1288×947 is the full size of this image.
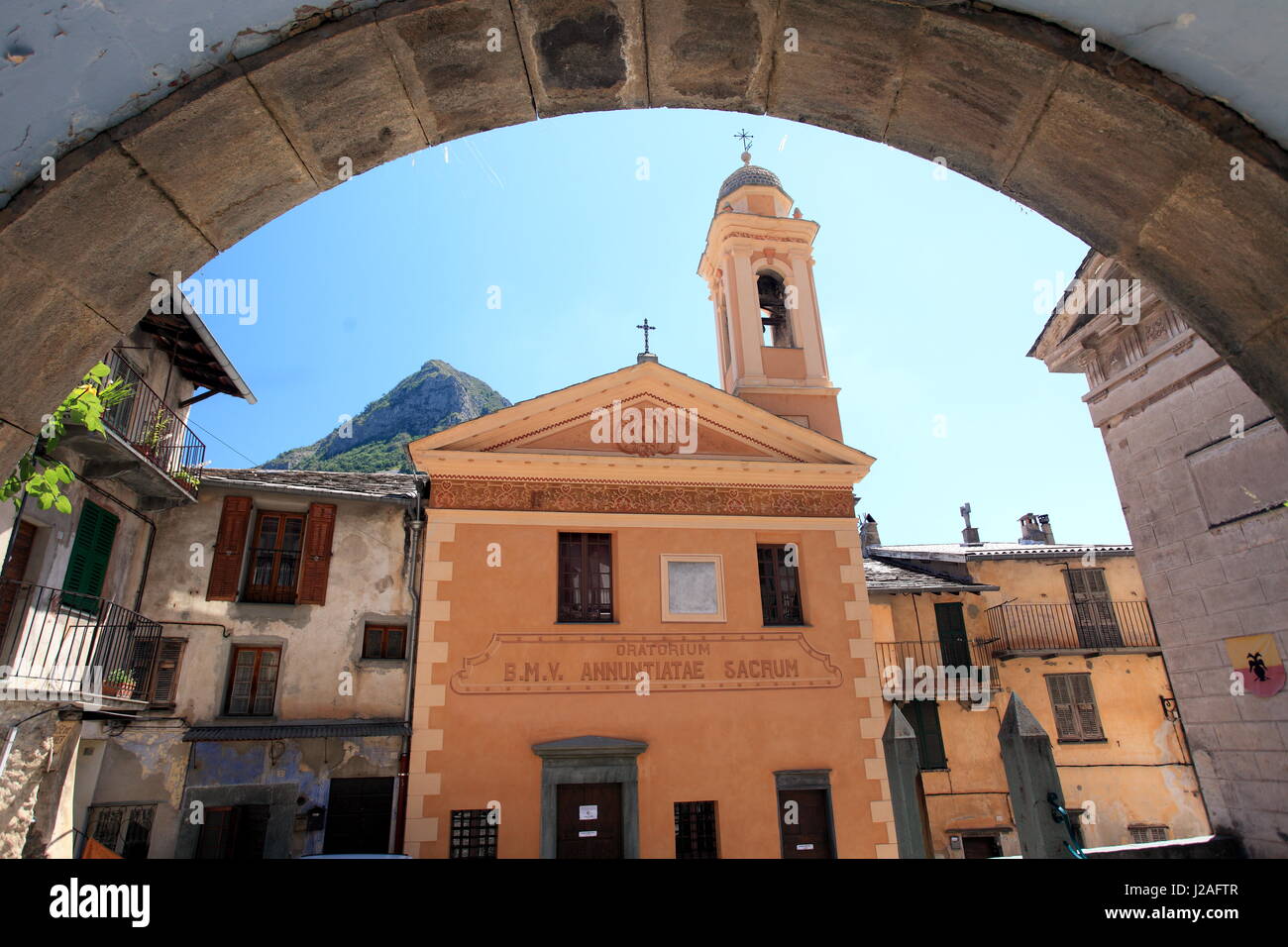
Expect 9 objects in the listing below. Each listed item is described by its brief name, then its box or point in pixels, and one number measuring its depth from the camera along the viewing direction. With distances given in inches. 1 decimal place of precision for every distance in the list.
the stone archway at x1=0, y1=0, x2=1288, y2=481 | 75.5
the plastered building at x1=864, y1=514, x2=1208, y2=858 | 791.1
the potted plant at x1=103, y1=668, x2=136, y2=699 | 454.3
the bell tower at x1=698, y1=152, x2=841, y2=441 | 702.5
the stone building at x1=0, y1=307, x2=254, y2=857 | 395.5
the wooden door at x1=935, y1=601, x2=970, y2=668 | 853.2
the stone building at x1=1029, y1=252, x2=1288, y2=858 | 323.6
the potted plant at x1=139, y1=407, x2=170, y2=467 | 481.5
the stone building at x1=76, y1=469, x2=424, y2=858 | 484.7
